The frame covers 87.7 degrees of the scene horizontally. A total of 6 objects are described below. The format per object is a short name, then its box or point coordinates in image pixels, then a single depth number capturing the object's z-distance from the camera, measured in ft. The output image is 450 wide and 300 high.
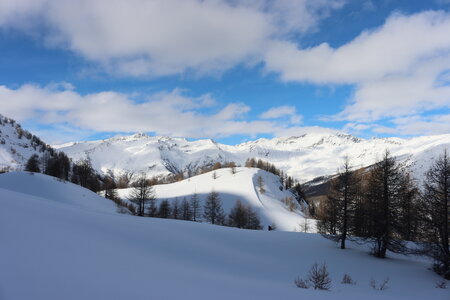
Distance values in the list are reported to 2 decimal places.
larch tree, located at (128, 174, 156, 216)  146.82
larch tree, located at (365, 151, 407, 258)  67.67
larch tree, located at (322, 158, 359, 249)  79.41
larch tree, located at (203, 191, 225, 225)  192.85
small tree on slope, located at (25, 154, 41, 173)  261.75
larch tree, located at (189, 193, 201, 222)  240.81
